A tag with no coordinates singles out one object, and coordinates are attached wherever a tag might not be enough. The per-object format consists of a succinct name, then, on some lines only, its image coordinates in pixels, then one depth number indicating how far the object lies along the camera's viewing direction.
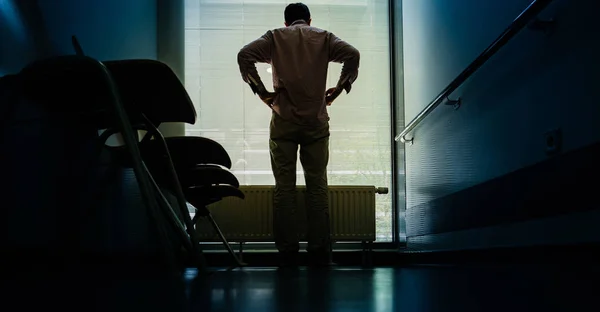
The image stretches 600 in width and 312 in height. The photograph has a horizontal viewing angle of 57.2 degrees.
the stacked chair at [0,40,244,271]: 1.57
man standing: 3.07
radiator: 3.86
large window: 4.30
